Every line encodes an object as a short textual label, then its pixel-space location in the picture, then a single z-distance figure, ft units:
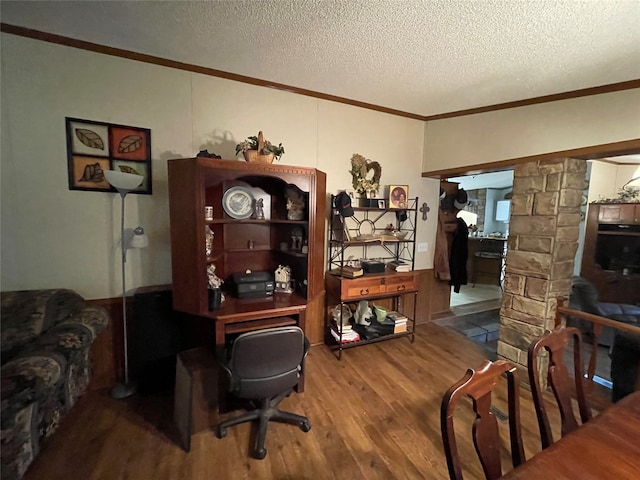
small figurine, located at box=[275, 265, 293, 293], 8.05
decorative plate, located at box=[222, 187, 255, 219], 7.34
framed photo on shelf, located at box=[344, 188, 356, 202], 9.88
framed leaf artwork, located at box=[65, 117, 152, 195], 6.66
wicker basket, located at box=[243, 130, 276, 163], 6.73
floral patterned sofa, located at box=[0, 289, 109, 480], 3.67
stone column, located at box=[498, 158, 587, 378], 7.38
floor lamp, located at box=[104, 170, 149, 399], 6.04
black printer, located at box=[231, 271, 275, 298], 7.40
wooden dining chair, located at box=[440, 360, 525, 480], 2.73
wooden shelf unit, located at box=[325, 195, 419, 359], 9.05
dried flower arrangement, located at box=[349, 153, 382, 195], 9.84
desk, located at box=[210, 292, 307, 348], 6.33
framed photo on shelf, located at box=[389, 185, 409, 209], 10.06
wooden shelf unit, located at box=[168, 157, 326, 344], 6.19
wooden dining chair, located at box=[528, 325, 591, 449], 3.76
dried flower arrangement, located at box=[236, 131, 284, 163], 6.77
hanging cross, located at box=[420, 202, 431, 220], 11.36
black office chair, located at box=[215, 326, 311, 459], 5.13
